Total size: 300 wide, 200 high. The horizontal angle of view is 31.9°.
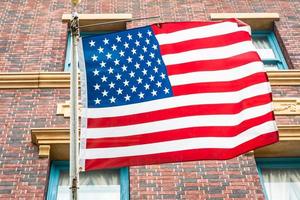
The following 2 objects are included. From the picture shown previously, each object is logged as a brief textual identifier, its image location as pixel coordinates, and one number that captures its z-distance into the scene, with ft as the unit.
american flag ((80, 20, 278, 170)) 23.54
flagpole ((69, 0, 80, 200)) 21.42
